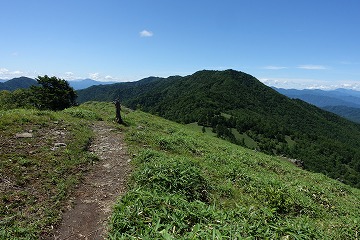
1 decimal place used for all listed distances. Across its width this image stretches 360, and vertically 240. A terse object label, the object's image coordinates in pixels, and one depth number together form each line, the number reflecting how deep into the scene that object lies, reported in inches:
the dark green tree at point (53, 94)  2167.3
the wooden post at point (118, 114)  882.1
